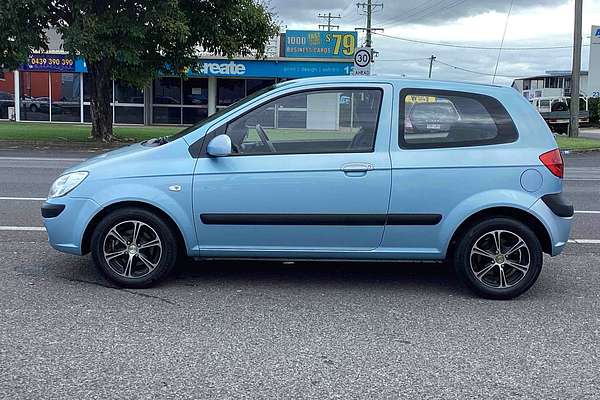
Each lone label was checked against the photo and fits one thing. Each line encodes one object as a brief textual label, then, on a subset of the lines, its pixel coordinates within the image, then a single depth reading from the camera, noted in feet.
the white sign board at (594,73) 87.66
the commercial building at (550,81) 200.02
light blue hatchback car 16.69
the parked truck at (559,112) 109.29
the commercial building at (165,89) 104.22
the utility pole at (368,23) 143.39
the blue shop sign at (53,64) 101.81
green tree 53.67
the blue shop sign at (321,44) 105.81
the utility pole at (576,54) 80.18
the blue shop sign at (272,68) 101.60
